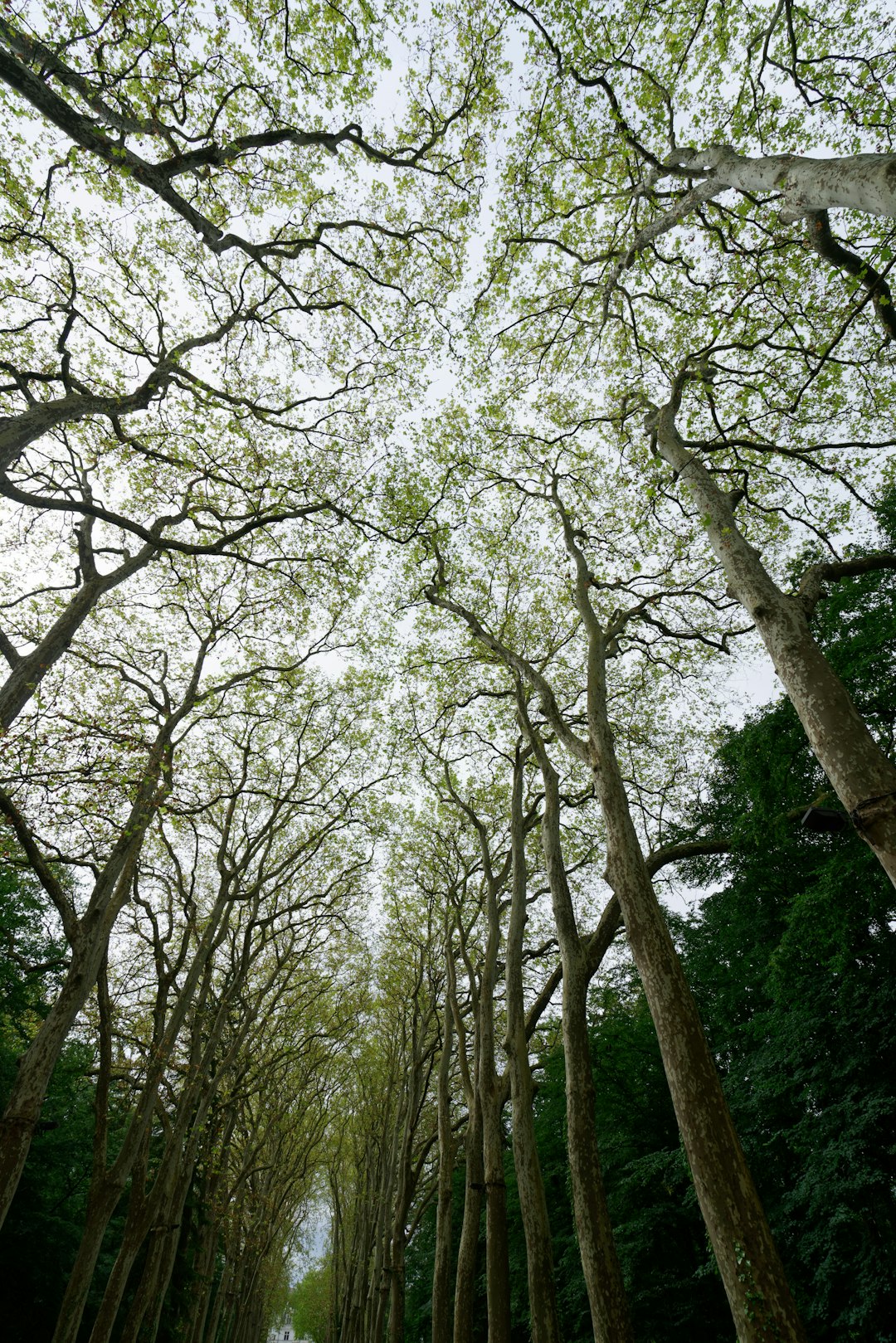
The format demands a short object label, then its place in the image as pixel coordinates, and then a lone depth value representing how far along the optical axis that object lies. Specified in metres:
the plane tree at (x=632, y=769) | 4.04
